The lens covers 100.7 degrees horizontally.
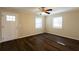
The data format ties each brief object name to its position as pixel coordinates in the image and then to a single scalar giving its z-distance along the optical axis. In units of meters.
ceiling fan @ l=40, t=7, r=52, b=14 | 2.32
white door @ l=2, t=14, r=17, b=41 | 2.43
